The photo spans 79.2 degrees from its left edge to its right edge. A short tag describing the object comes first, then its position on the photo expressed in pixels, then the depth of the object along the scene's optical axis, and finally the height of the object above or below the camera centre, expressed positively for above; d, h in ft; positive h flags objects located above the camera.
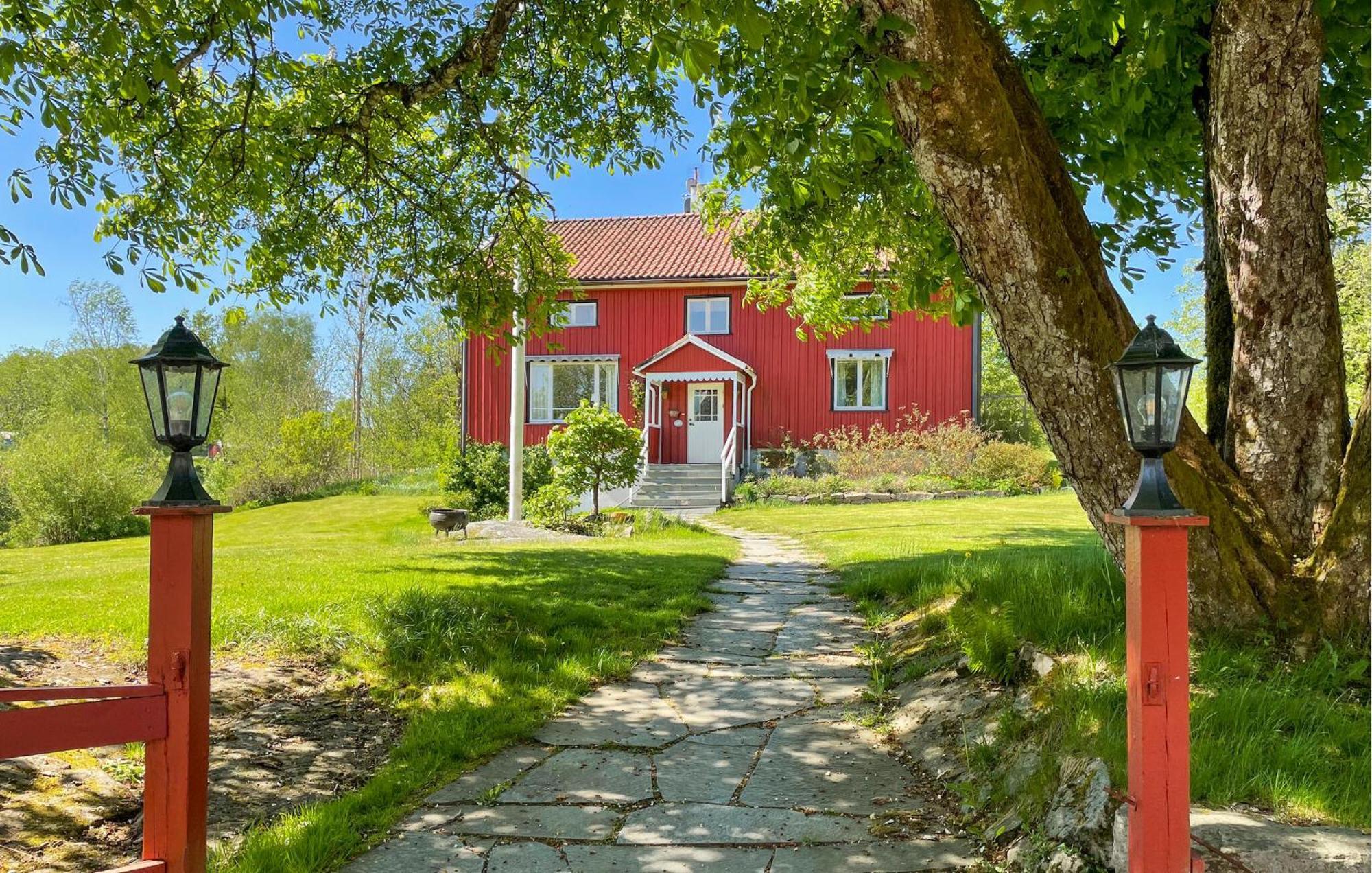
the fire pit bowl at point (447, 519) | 46.39 -4.59
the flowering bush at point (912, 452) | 63.52 -0.93
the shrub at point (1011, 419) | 93.71 +2.59
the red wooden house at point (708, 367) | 69.97 +6.20
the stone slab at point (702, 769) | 11.33 -4.84
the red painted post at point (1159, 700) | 7.32 -2.32
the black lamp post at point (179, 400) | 8.07 +0.35
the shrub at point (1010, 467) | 62.95 -2.01
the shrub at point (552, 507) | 44.50 -3.80
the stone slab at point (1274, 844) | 7.27 -3.69
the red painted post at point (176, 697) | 7.91 -2.52
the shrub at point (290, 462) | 83.71 -2.63
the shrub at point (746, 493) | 61.11 -4.06
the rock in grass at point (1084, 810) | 8.28 -3.88
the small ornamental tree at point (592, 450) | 44.65 -0.68
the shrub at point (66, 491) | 62.85 -4.30
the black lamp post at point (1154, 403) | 7.61 +0.36
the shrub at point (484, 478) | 62.23 -3.18
